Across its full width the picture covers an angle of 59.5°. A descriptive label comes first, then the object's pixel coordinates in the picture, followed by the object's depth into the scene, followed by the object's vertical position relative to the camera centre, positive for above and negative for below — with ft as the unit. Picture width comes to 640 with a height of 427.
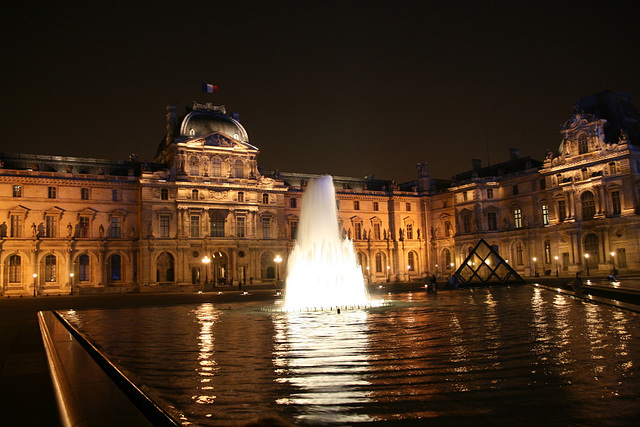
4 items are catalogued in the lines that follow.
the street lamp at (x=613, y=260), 190.05 -1.73
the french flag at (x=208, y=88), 233.14 +77.12
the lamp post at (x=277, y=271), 233.88 -0.24
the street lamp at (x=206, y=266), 214.07 +3.08
